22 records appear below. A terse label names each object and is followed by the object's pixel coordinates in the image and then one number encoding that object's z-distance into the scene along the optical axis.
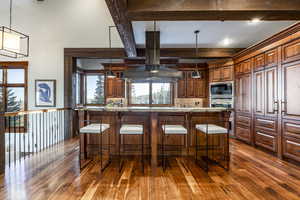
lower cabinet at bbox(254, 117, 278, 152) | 3.39
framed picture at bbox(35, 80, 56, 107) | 5.03
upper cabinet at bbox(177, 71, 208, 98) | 6.29
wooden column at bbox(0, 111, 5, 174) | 2.59
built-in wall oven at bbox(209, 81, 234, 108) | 5.04
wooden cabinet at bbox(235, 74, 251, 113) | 4.26
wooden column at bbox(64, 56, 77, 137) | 5.02
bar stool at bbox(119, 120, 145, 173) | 2.81
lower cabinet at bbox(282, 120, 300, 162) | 2.88
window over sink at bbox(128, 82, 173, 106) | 6.36
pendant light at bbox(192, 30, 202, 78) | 4.30
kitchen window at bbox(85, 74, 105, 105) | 7.14
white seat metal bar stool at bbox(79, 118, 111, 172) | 2.81
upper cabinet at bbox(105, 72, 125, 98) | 6.23
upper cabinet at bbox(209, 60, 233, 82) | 5.11
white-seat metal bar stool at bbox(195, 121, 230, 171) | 3.37
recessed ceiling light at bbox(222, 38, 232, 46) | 4.48
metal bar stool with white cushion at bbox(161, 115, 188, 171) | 2.83
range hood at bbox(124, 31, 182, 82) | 3.50
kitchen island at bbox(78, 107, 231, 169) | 3.36
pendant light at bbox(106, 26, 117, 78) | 4.80
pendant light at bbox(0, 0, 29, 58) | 3.00
